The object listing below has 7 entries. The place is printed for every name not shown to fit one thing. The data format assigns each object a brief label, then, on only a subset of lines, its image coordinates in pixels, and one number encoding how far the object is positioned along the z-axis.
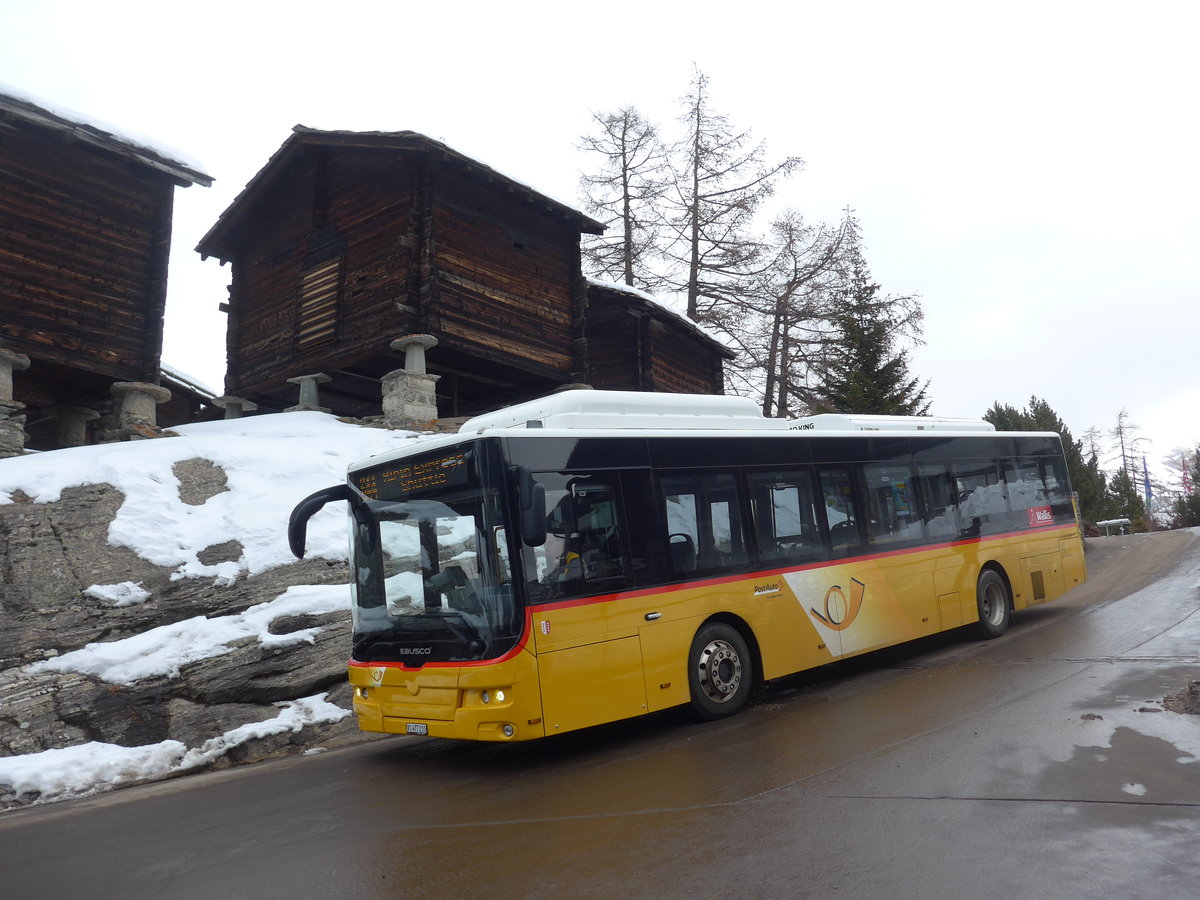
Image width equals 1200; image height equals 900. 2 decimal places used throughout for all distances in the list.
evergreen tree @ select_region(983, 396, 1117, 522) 29.42
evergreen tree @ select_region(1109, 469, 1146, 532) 33.56
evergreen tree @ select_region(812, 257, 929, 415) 24.77
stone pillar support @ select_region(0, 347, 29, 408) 14.80
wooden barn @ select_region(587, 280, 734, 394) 24.08
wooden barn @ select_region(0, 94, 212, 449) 15.55
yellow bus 6.09
